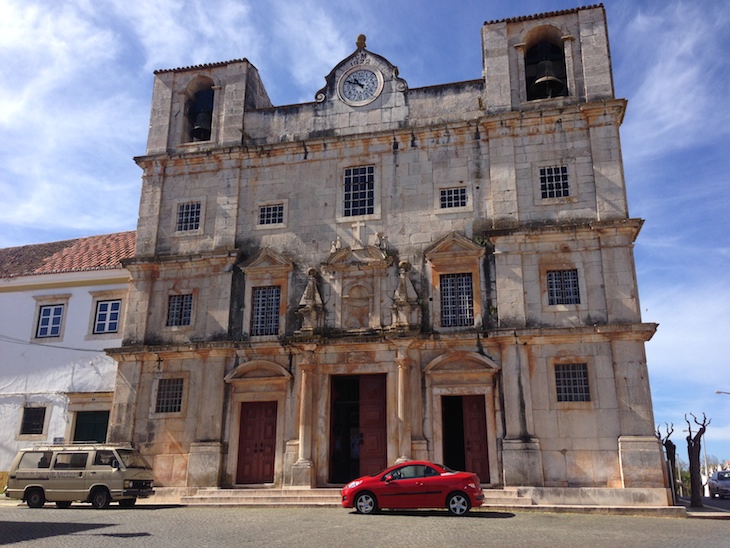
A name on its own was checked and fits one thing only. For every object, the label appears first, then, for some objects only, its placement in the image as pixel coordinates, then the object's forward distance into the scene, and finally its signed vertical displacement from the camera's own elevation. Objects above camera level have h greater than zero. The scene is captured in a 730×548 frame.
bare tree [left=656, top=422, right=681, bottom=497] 21.05 +0.45
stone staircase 17.62 -0.96
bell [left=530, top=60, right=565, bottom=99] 22.34 +12.15
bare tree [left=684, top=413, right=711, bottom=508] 20.16 +0.09
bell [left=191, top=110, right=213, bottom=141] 25.64 +12.34
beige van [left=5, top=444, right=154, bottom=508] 18.06 -0.44
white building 24.69 +4.11
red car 15.20 -0.60
